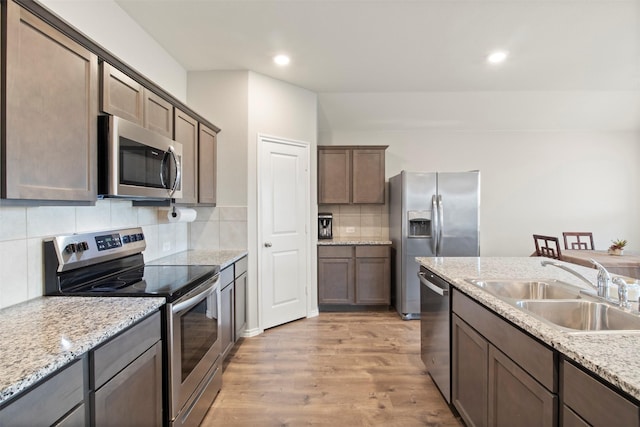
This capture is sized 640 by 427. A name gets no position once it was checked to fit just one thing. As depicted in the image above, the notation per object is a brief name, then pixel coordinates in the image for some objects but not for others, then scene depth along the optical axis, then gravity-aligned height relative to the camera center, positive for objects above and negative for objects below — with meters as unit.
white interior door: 3.22 -0.19
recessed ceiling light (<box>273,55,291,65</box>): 2.86 +1.47
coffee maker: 4.27 -0.19
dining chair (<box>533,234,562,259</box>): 3.76 -0.49
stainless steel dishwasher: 1.95 -0.81
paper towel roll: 2.48 -0.02
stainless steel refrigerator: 3.62 -0.05
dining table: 3.33 -0.54
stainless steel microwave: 1.49 +0.29
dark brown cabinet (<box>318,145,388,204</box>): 4.11 +0.52
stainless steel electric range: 1.49 -0.40
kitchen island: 0.79 -0.41
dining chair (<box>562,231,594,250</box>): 4.45 -0.40
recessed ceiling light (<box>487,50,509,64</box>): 2.83 +1.49
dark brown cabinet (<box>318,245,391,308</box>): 3.86 -0.79
